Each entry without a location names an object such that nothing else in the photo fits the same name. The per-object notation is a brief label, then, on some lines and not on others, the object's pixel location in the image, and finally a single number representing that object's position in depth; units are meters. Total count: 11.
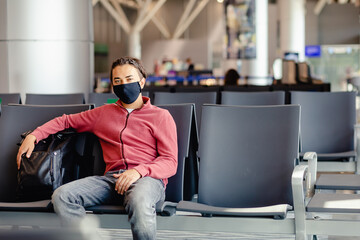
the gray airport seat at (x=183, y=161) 3.52
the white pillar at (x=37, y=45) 7.86
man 3.14
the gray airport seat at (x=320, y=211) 2.98
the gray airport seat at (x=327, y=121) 5.24
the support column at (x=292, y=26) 23.56
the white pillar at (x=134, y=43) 33.72
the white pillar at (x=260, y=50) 17.91
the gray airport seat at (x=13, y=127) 3.72
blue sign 31.94
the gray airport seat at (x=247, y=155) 3.45
